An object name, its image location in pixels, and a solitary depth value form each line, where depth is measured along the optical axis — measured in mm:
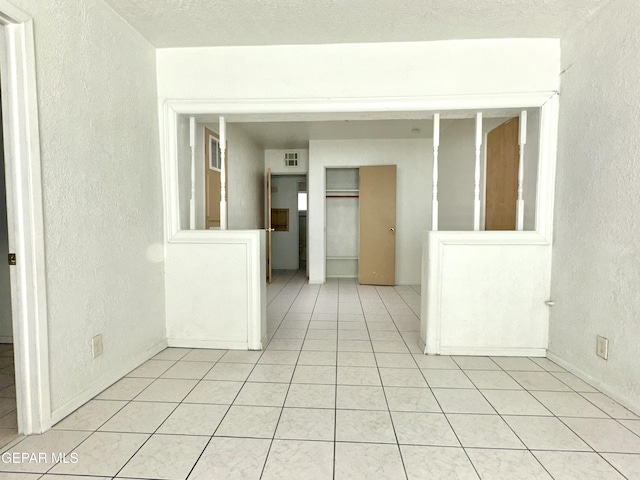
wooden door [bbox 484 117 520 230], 3170
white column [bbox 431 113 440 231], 2926
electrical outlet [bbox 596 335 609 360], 2193
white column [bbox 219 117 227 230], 3072
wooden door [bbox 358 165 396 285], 5938
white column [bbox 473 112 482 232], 2888
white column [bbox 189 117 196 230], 3115
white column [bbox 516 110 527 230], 2908
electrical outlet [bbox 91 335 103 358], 2170
